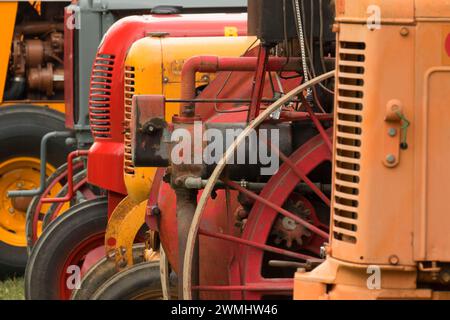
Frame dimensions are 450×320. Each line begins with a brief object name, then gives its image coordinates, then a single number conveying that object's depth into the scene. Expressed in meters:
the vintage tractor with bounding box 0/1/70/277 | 16.85
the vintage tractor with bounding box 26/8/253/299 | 12.14
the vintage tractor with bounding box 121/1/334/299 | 9.18
